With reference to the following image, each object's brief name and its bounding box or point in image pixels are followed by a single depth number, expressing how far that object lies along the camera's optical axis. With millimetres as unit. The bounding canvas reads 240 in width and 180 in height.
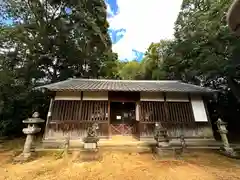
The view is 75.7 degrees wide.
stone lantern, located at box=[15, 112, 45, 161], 6564
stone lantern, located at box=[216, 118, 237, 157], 7099
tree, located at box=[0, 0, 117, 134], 11750
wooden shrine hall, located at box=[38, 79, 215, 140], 8766
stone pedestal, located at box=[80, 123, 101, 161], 6212
